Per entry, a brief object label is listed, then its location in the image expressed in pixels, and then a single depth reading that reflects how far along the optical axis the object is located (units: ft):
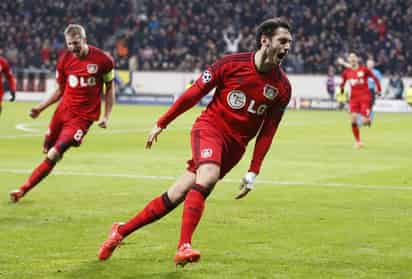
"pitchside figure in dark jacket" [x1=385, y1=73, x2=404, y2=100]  150.71
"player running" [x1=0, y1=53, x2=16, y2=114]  57.06
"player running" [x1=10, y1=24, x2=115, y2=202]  42.60
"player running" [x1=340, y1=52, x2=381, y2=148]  83.71
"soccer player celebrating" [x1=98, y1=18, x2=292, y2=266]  25.76
